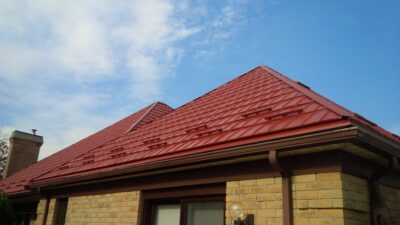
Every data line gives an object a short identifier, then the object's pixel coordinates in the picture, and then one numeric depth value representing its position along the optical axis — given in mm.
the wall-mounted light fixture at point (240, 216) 4824
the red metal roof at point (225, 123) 4891
